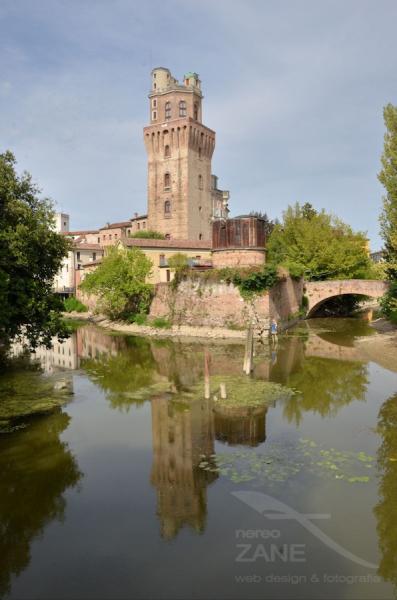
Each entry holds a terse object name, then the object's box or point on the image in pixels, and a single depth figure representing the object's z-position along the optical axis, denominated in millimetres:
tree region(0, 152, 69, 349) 17641
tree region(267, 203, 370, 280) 46562
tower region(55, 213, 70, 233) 89125
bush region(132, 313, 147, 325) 40125
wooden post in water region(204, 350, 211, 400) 16797
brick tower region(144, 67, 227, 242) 59688
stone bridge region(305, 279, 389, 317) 40562
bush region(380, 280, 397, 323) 34438
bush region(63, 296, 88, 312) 53662
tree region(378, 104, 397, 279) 29094
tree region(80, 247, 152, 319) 40375
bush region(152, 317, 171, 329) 37719
